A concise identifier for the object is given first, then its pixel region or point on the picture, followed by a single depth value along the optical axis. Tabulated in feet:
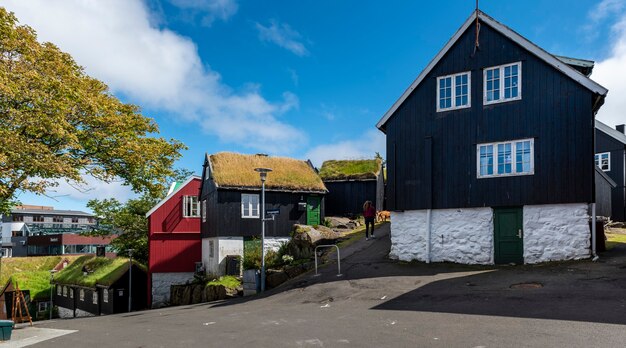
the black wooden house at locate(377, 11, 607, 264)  55.47
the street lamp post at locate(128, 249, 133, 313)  106.63
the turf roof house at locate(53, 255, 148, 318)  107.96
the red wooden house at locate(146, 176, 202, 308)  102.70
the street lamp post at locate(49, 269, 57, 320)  142.31
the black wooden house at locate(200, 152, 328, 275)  94.94
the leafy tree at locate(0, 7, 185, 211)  50.37
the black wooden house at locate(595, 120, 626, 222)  101.04
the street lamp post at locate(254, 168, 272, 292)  65.87
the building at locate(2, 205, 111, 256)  214.48
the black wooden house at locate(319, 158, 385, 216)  114.21
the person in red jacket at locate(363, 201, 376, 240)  81.71
